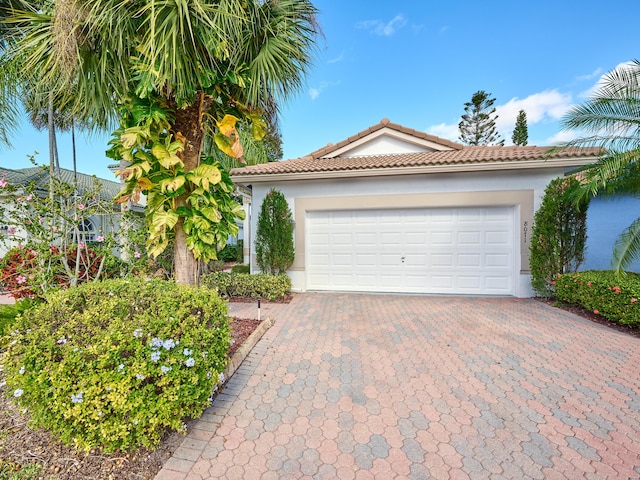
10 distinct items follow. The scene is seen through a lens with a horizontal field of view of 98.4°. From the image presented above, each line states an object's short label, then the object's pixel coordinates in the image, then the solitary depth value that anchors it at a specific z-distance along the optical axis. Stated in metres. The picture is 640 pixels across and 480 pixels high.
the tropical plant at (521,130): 23.28
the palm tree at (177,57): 3.41
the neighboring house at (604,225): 8.16
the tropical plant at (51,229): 4.56
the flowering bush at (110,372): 2.19
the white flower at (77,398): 2.13
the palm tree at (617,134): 5.38
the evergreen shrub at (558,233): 7.04
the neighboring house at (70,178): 5.30
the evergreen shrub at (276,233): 8.37
